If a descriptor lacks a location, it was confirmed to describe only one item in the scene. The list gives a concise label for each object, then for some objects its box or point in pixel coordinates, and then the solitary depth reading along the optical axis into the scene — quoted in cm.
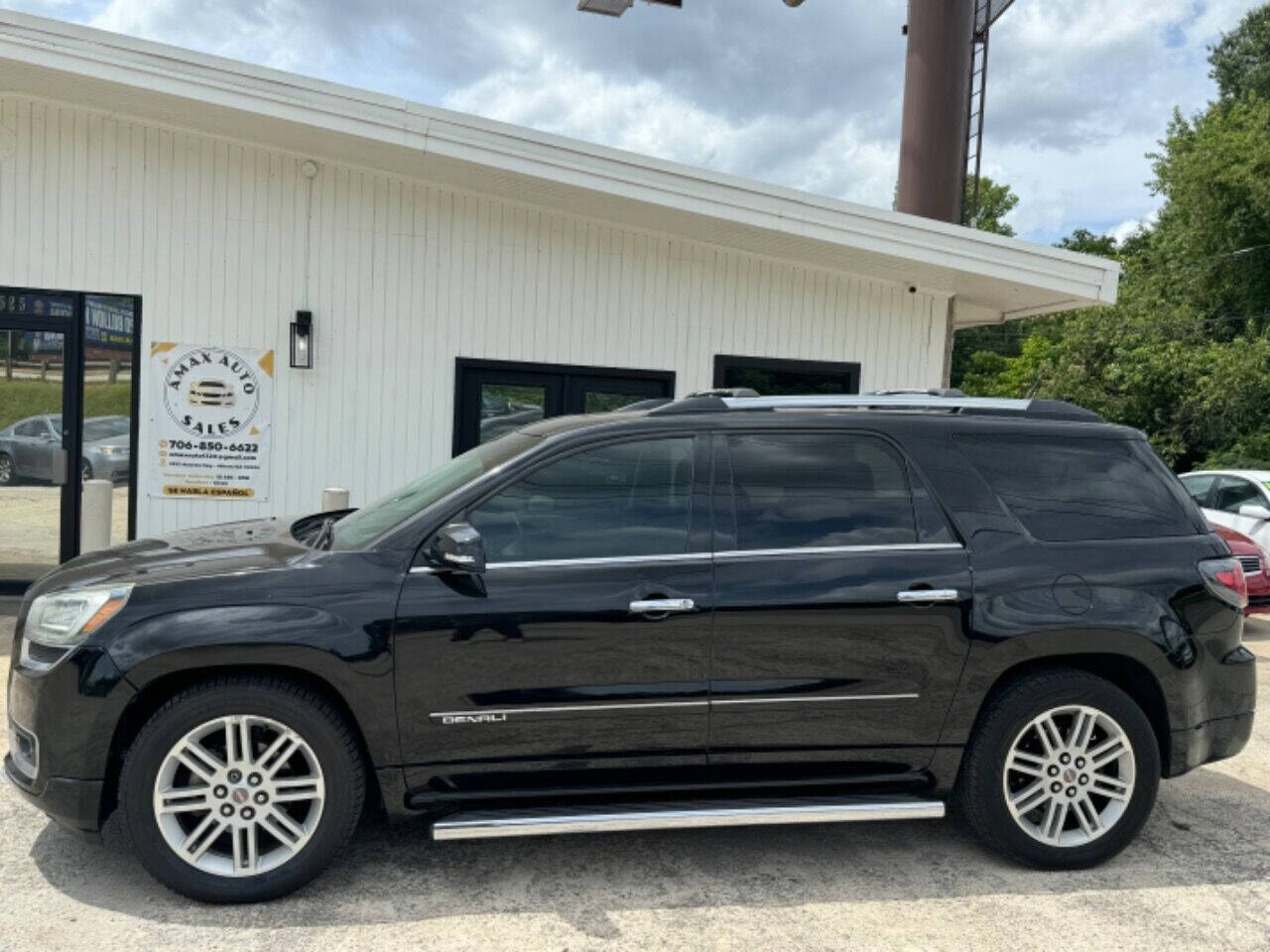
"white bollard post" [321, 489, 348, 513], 786
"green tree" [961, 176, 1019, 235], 4494
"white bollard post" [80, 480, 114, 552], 771
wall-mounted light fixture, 827
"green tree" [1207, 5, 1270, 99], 3312
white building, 768
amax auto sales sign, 822
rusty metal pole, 1165
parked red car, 909
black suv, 343
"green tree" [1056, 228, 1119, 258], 3860
